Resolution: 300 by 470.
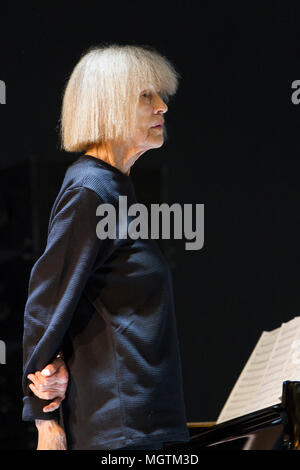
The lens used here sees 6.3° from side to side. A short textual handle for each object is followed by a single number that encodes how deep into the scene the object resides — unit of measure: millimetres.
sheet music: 5460
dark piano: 5163
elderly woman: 5331
